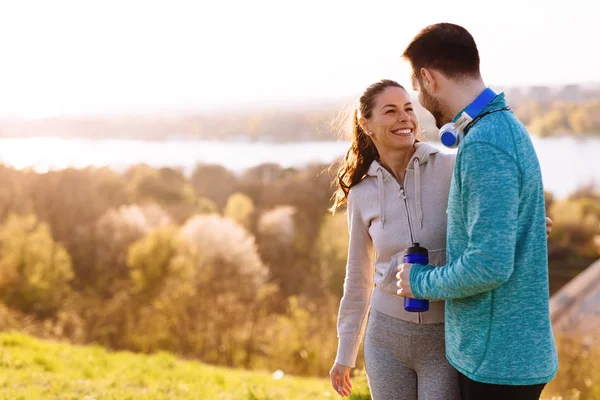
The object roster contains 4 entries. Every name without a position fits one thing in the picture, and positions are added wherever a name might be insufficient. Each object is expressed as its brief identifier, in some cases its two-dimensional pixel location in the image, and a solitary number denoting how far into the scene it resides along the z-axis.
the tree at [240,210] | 25.52
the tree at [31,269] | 18.78
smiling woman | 2.06
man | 1.50
